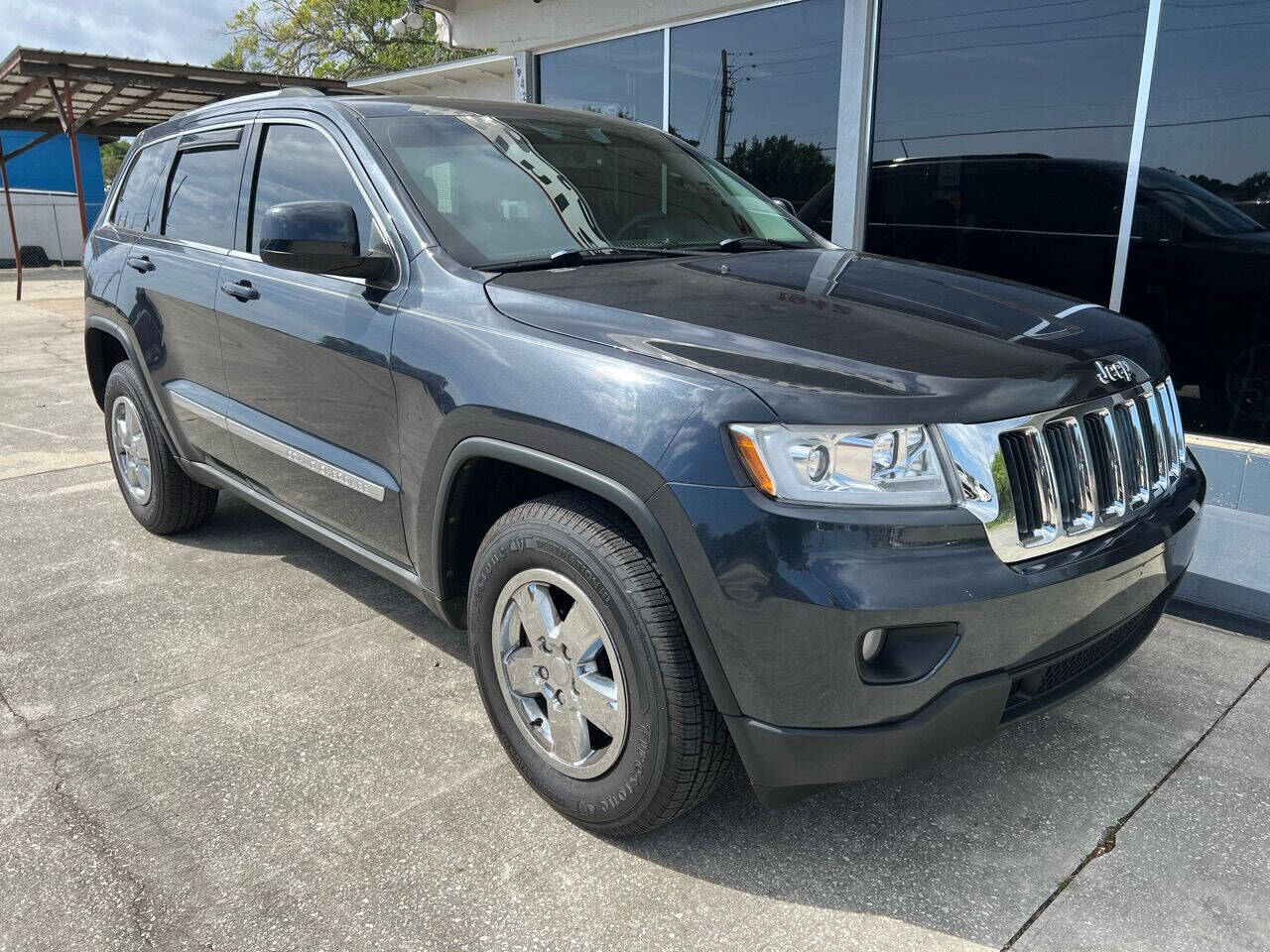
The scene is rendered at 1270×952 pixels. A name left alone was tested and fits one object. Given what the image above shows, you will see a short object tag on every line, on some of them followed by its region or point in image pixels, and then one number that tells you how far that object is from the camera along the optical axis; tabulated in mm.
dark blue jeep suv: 1972
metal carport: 12352
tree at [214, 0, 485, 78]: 30062
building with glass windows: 5234
